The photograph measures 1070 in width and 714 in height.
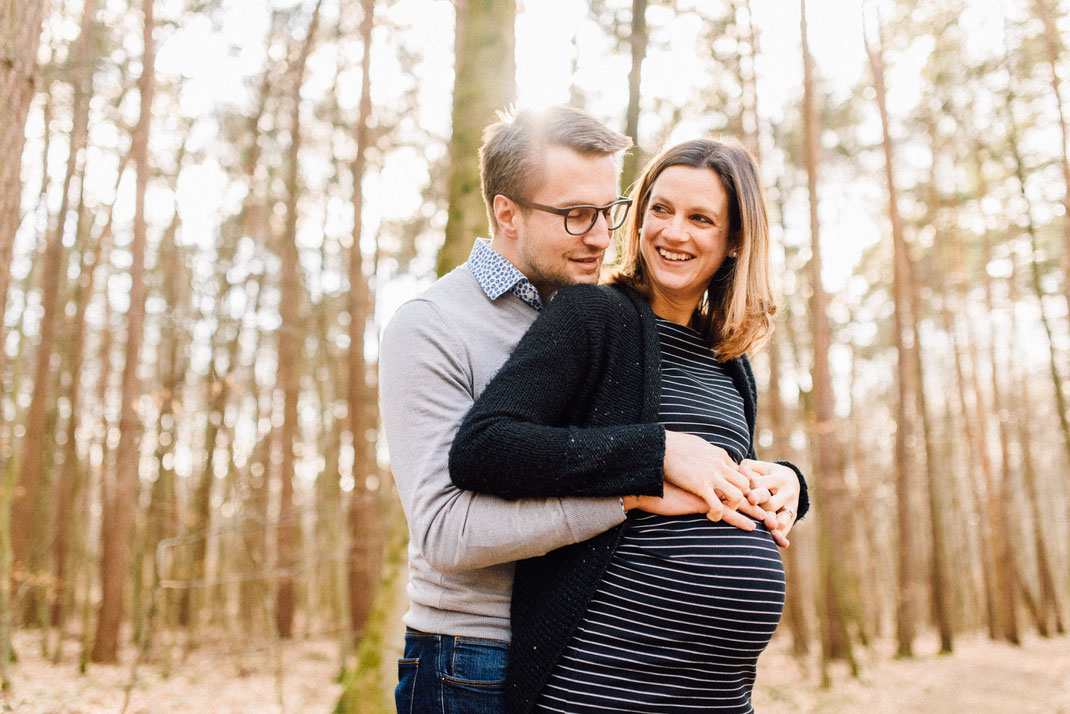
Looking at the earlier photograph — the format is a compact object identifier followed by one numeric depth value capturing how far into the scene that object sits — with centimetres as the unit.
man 141
